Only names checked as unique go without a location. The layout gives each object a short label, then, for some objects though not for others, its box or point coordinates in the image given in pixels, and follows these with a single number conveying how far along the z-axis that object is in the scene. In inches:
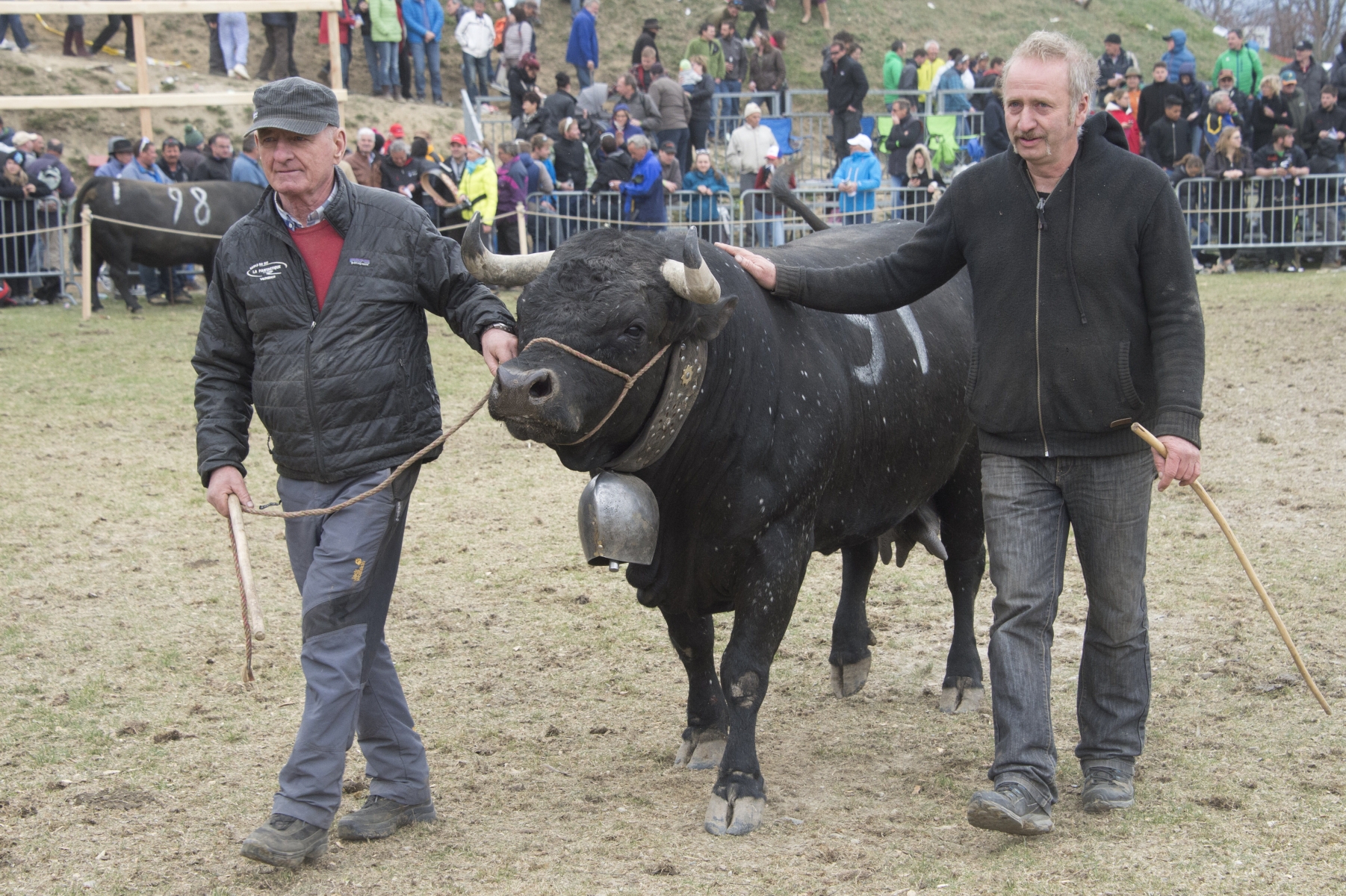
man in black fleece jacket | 150.3
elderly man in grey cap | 150.9
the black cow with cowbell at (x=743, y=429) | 152.6
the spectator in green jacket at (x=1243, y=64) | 748.6
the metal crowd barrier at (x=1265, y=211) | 645.9
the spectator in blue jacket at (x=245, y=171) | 644.7
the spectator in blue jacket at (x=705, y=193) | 659.4
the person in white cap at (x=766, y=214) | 658.2
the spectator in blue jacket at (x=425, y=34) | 836.6
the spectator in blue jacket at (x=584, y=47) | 879.7
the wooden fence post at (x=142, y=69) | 671.8
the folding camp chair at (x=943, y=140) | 799.1
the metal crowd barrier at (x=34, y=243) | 595.8
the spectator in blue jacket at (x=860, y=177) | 660.1
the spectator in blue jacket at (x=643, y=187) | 624.7
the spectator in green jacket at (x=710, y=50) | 846.5
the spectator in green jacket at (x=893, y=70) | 927.7
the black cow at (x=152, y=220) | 578.2
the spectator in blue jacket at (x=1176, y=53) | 836.6
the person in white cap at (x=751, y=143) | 714.8
